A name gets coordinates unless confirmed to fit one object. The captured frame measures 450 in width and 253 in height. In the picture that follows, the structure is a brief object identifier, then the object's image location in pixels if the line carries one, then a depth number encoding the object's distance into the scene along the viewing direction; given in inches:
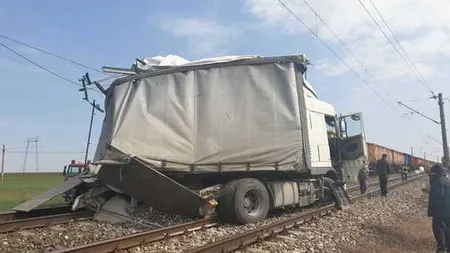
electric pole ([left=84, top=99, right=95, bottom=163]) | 498.0
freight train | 1535.4
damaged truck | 409.1
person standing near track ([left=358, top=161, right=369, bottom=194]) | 619.0
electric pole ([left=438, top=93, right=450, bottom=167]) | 1425.9
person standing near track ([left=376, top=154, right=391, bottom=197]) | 749.6
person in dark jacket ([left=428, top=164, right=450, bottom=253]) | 324.5
